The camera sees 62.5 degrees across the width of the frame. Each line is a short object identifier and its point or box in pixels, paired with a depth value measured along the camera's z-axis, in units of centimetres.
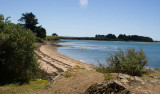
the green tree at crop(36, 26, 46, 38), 5668
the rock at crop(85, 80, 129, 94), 497
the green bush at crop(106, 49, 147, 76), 792
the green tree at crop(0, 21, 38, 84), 873
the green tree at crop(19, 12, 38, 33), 5445
